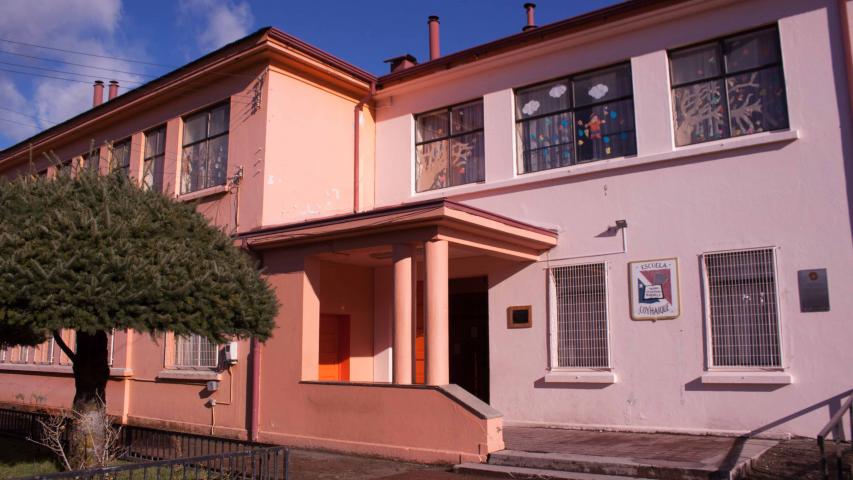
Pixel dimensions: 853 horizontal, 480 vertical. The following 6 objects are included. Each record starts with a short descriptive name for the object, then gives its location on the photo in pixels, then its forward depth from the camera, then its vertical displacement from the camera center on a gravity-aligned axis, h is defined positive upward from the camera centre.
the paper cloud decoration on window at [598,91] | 11.76 +4.09
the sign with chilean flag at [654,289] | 10.47 +0.86
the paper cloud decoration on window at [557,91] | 12.18 +4.24
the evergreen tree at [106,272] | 6.58 +0.77
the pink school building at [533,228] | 9.71 +1.75
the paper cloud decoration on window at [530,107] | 12.46 +4.07
